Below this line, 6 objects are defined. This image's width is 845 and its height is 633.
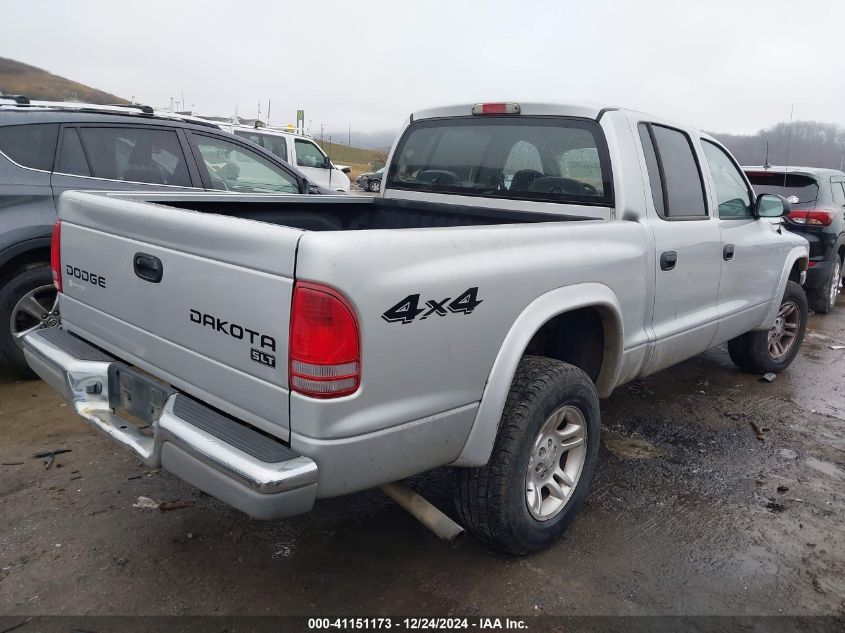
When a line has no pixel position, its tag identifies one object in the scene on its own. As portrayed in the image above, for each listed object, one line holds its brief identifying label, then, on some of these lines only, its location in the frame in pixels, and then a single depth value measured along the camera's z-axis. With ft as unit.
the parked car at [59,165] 14.29
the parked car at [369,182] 59.23
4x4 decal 6.73
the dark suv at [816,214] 24.94
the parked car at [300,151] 36.91
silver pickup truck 6.55
